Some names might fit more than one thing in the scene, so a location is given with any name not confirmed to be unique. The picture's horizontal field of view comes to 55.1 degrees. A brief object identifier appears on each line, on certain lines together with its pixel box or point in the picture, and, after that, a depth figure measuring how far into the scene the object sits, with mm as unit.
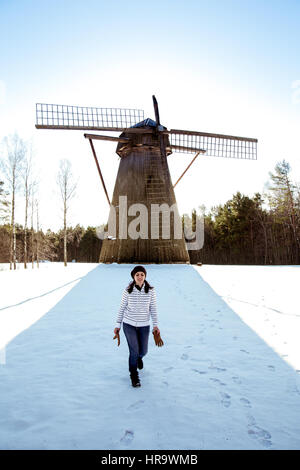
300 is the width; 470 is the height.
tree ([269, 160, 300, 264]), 29422
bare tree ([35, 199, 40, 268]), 23531
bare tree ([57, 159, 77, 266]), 22953
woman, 3359
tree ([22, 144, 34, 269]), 21577
